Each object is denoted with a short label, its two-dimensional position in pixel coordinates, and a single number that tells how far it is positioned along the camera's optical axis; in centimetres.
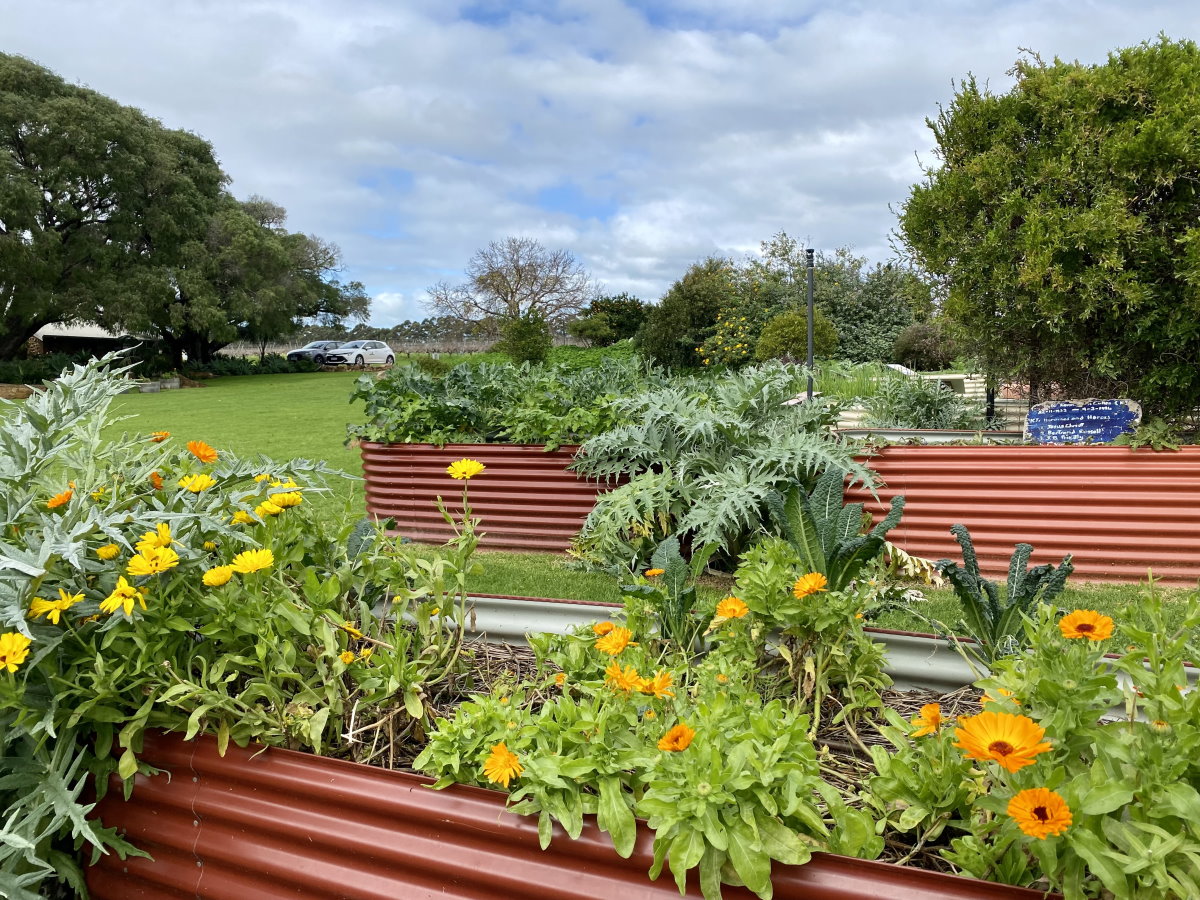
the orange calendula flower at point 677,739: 113
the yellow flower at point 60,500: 172
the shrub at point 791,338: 1766
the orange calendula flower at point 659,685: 133
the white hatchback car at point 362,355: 3559
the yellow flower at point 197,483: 172
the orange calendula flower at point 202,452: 207
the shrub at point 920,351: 1966
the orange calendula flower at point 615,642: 146
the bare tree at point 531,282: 3284
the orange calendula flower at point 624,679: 133
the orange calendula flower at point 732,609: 161
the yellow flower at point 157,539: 151
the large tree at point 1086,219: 482
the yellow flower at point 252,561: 153
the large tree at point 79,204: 2306
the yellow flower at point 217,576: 152
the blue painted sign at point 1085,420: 506
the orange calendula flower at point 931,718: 128
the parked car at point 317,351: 3606
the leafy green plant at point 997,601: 177
